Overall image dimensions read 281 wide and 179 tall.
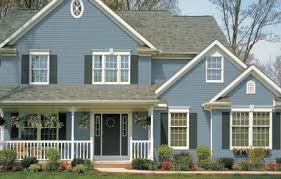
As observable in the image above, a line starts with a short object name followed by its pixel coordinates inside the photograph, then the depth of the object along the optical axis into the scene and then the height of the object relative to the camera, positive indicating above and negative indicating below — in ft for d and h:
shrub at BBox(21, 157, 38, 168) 80.07 -9.29
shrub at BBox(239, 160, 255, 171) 83.20 -10.03
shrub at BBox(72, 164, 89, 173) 76.02 -9.77
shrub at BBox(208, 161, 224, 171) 82.69 -10.05
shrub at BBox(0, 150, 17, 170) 77.87 -8.84
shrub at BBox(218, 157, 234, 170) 84.02 -9.60
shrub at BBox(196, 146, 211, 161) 85.92 -8.60
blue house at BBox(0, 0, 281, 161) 87.97 +1.11
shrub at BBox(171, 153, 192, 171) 81.41 -9.60
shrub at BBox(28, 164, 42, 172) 76.73 -9.76
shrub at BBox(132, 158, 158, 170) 81.25 -9.67
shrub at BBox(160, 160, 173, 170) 81.30 -9.80
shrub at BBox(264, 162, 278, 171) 82.73 -10.13
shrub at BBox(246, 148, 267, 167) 85.15 -8.51
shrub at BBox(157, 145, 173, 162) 85.92 -8.49
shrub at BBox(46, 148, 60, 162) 81.31 -8.49
